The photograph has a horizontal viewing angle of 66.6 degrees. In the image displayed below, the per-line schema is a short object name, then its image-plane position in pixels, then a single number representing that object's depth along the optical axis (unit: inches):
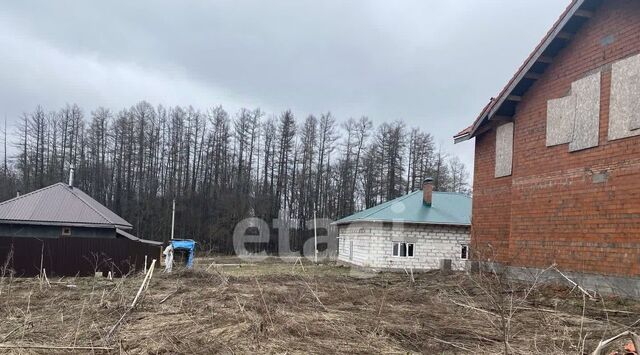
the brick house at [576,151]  374.0
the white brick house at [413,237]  976.3
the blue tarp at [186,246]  1018.1
